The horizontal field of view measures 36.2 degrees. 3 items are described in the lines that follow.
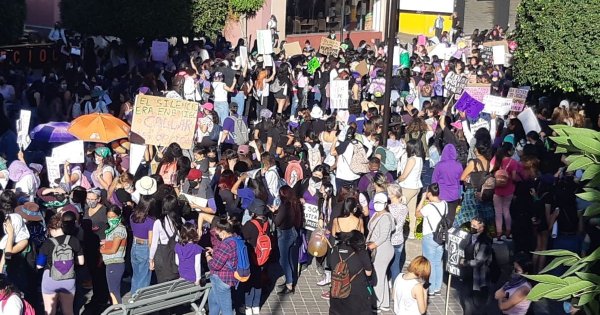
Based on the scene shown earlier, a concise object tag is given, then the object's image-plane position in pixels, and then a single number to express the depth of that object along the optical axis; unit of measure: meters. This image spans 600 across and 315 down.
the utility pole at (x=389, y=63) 13.80
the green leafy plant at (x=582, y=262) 3.74
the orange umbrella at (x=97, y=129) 12.69
